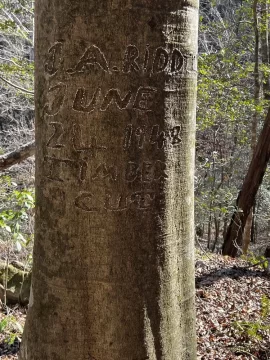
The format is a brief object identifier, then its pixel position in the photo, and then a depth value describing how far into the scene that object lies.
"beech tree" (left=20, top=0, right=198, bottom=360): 1.40
